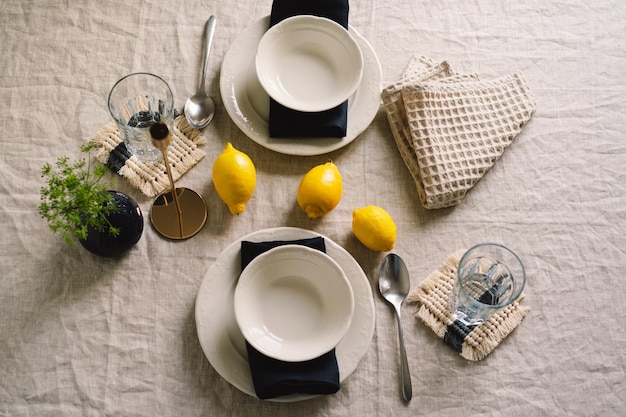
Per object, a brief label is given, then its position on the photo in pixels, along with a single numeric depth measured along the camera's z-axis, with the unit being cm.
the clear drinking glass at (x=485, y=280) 98
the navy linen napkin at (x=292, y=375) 90
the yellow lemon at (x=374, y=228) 100
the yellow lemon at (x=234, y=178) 99
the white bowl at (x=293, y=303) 90
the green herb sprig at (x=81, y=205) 85
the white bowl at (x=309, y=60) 110
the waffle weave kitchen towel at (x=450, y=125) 108
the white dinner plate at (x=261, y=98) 109
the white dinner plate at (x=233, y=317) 93
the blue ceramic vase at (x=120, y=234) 96
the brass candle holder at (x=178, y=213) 103
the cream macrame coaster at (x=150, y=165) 106
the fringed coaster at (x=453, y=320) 99
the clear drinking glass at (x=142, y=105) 103
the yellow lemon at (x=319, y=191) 100
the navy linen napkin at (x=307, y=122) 108
